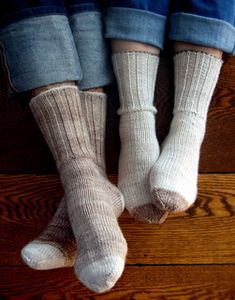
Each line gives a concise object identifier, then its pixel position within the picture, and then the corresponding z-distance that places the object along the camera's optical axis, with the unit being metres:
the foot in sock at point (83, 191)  0.61
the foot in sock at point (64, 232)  0.65
